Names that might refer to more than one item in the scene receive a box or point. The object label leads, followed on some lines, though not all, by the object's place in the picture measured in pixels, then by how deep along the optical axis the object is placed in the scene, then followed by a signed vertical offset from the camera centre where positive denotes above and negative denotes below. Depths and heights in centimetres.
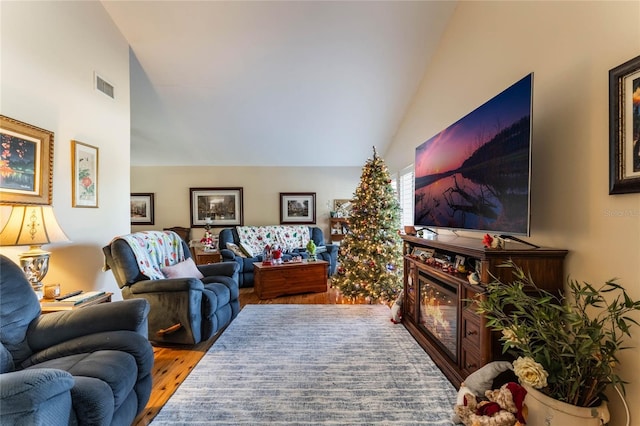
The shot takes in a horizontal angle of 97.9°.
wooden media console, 177 -66
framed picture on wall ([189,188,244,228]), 675 +14
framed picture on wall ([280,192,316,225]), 684 +11
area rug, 181 -131
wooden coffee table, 433 -106
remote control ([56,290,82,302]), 215 -68
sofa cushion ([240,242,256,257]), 546 -75
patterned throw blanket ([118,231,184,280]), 279 -43
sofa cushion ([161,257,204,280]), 299 -66
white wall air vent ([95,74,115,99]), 304 +140
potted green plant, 129 -67
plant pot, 131 -96
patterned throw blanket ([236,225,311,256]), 576 -54
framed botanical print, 275 +38
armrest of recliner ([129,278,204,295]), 260 -70
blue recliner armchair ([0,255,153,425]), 108 -76
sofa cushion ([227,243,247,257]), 536 -73
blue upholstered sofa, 510 -83
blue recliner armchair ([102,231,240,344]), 261 -84
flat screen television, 177 +35
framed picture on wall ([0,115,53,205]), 213 +39
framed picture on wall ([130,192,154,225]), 675 +8
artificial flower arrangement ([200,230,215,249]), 593 -64
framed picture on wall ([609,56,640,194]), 137 +44
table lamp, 192 -17
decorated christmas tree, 398 -44
